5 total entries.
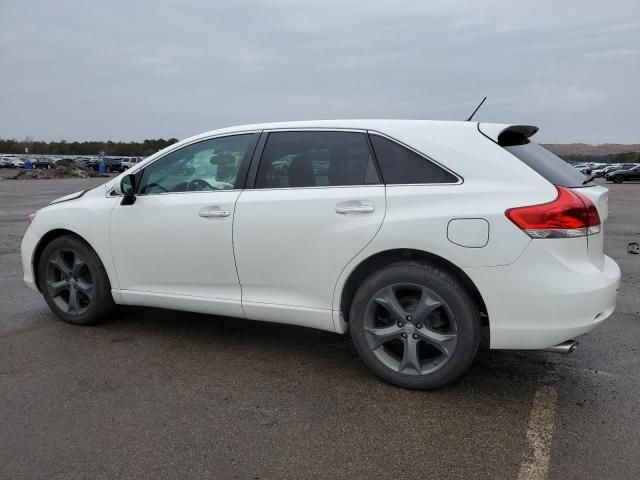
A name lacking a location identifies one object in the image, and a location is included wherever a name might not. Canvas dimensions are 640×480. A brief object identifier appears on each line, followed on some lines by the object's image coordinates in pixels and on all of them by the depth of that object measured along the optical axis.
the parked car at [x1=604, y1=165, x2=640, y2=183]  44.28
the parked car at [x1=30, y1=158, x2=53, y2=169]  54.66
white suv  3.03
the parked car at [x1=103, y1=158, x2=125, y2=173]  55.91
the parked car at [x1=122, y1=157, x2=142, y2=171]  56.01
